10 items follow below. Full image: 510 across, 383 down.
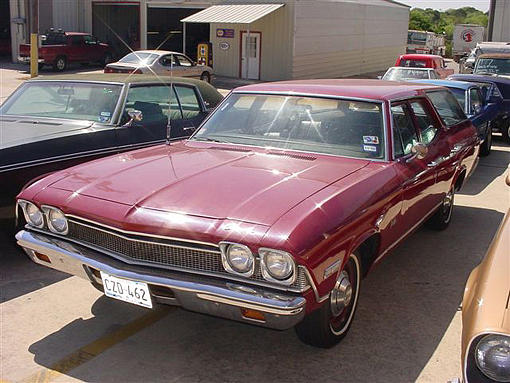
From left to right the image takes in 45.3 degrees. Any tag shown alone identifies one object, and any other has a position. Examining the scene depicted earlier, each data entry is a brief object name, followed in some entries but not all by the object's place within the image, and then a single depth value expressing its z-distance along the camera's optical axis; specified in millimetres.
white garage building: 24125
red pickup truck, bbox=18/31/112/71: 25922
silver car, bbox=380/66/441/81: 15141
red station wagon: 3119
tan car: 2219
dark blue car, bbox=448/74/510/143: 12070
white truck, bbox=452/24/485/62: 38625
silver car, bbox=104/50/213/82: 19203
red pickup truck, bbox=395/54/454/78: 18234
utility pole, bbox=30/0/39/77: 19719
